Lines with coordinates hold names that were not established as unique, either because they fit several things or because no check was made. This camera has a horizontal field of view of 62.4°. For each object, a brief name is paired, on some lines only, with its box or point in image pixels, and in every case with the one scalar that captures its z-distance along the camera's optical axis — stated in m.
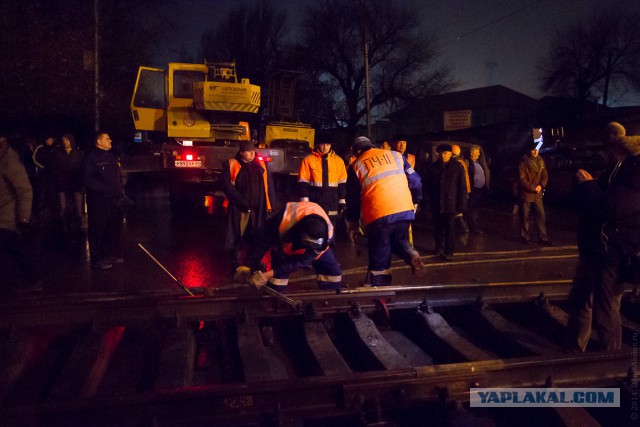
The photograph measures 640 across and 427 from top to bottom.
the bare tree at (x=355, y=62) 39.44
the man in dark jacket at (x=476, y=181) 10.11
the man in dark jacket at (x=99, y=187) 6.89
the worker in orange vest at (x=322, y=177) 7.48
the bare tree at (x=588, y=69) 40.47
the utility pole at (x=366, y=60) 24.02
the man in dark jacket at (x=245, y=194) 6.64
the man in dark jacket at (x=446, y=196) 7.75
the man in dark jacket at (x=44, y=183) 9.88
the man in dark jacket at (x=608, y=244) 3.78
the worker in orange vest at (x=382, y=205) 5.31
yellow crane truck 12.78
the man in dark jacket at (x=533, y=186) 8.77
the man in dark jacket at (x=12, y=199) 5.41
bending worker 4.43
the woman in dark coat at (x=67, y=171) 9.45
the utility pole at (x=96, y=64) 14.27
